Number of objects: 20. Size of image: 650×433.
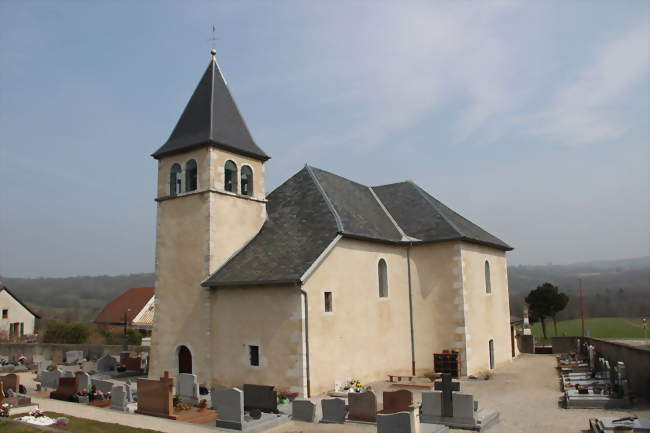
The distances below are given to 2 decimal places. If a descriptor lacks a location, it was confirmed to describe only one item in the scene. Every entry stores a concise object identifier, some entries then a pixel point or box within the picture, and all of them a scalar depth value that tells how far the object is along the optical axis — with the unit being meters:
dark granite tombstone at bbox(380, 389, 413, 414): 15.05
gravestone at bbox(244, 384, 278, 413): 16.36
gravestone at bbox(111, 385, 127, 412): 17.44
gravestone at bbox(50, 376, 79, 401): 19.47
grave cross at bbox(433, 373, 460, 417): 15.08
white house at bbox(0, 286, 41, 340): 45.66
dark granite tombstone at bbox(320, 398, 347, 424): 15.45
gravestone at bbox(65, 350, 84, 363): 30.77
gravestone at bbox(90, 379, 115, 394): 19.36
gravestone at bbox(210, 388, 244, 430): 14.84
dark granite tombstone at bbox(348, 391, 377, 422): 15.41
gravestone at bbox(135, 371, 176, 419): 16.52
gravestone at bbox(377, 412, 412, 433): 12.88
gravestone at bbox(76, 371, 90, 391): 19.75
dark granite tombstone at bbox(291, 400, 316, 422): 15.82
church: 20.00
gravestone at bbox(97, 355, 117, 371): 26.56
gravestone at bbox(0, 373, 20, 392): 19.73
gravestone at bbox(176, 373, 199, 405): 18.30
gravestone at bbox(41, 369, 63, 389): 22.12
